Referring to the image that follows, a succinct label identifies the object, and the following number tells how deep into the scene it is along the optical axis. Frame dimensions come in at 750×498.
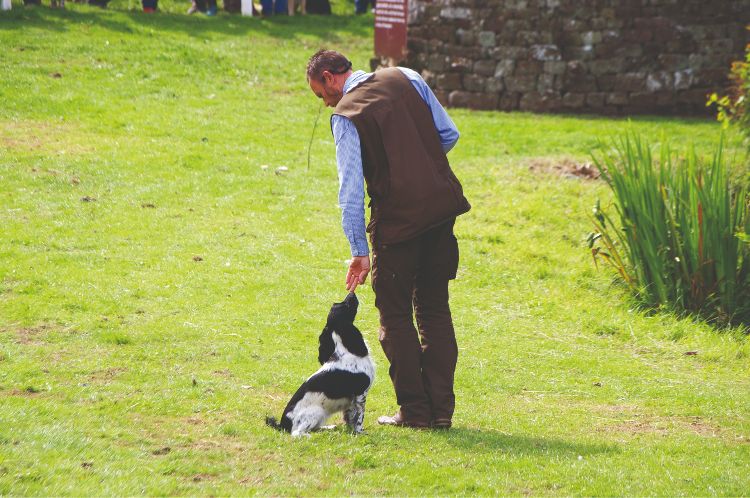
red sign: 33.69
